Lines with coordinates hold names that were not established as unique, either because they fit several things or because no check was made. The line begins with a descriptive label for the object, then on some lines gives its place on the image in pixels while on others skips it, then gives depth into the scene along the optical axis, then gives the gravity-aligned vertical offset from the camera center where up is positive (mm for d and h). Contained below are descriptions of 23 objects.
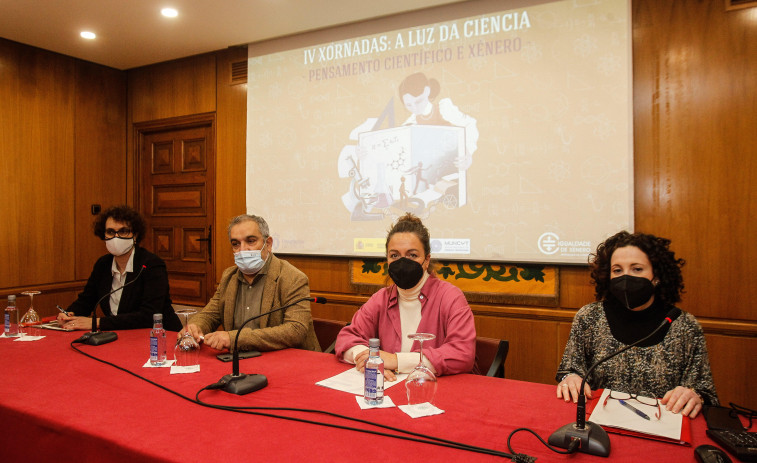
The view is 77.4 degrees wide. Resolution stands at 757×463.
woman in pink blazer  1958 -329
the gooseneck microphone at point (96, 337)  2209 -472
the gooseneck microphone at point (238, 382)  1580 -495
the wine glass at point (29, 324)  2477 -454
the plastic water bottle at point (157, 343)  1894 -423
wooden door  4867 +417
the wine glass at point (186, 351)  1885 -461
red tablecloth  1174 -526
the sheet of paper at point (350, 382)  1619 -521
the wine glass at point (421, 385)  1433 -452
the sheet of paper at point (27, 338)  2301 -492
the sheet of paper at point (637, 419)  1241 -514
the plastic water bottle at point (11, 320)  2387 -414
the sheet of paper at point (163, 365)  1888 -512
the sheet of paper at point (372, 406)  1454 -521
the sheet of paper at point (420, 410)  1392 -521
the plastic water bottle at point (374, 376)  1450 -432
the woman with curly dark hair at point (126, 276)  2865 -236
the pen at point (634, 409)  1345 -514
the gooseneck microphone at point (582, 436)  1137 -494
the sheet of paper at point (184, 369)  1812 -511
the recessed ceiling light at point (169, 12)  3773 +1829
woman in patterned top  1658 -367
